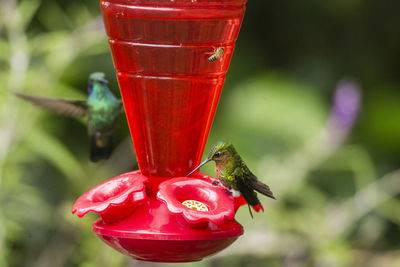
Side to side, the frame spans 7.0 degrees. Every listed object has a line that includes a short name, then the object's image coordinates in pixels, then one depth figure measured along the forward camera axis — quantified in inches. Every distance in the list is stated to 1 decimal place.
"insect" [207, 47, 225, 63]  110.5
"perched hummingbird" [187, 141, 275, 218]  110.7
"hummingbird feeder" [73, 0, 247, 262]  109.1
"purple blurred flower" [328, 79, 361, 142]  140.4
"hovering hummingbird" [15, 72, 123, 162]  118.9
